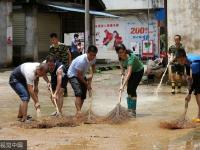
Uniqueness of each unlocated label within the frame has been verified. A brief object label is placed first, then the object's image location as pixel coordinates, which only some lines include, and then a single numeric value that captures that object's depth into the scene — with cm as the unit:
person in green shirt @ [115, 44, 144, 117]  1022
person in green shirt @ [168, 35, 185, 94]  1432
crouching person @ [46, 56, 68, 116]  947
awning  2538
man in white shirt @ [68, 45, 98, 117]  998
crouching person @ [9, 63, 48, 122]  927
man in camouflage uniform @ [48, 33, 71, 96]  1272
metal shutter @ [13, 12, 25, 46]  2481
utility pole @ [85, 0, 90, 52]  2139
